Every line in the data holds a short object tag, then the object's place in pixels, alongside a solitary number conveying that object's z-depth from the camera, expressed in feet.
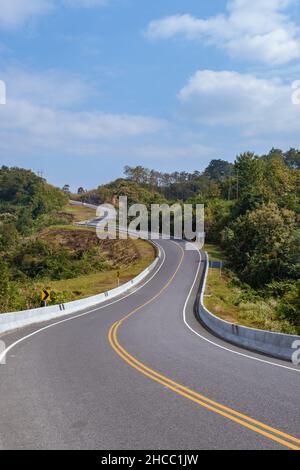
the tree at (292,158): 604.49
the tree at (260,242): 189.57
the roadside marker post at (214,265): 197.13
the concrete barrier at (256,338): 49.11
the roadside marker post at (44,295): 108.34
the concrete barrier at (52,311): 76.79
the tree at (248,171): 344.24
